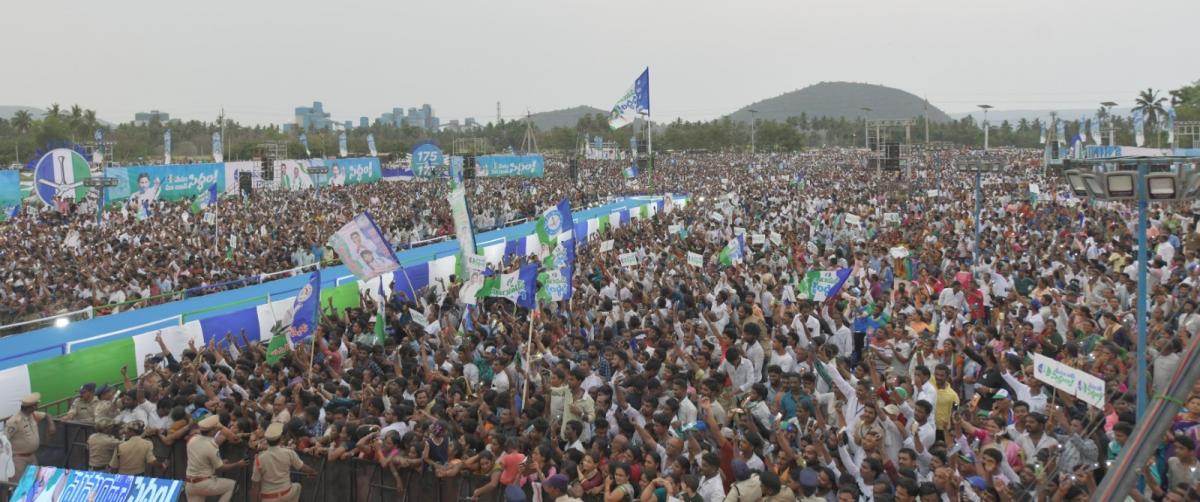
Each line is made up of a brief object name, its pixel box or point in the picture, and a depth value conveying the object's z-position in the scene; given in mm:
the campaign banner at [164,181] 36938
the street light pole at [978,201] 16916
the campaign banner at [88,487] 6332
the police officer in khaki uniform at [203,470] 7668
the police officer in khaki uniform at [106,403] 9258
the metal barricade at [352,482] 7398
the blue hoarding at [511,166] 57091
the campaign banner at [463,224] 14406
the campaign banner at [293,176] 44719
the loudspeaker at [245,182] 33247
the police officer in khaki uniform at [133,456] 8070
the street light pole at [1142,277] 6238
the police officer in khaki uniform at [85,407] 9312
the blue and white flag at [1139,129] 47219
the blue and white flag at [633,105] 31734
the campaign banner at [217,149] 51600
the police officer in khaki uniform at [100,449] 8273
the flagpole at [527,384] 8907
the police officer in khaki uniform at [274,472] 7539
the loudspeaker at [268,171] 40281
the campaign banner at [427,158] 50678
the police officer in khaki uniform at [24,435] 8602
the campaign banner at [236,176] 43919
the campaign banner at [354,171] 50781
